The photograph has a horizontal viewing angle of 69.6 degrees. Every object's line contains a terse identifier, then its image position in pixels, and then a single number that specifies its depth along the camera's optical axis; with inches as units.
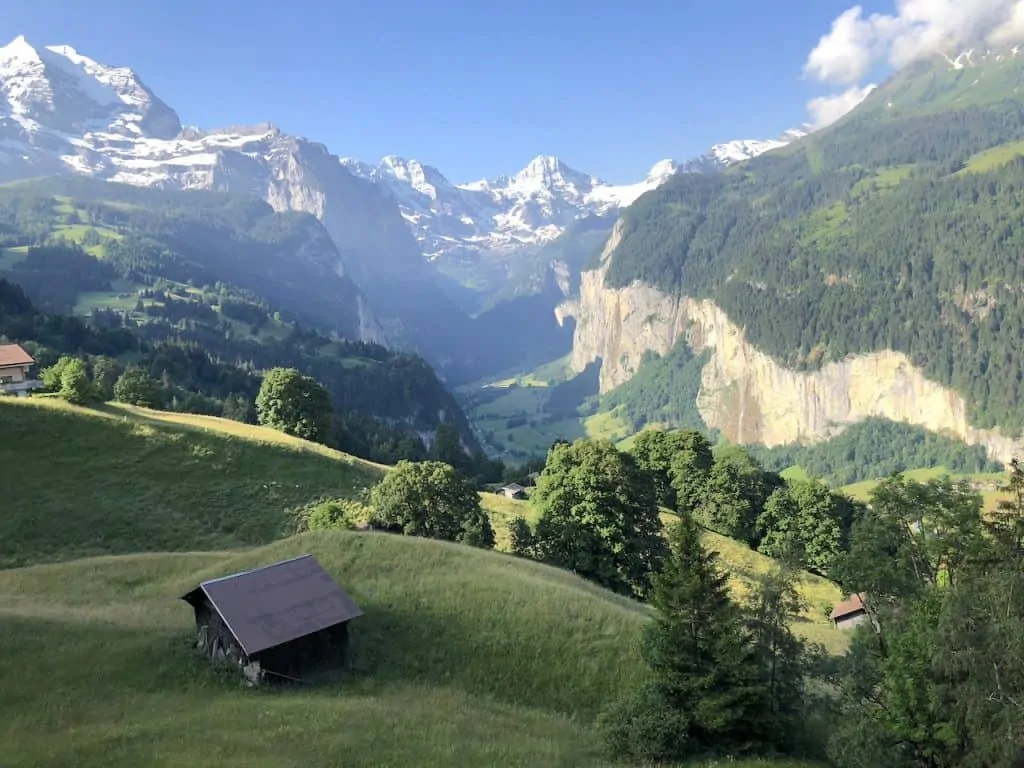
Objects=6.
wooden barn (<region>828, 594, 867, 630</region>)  2834.6
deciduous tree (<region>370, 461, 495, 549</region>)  2490.2
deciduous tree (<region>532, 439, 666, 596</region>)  2513.5
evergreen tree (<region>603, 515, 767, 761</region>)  1070.4
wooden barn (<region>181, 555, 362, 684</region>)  1289.4
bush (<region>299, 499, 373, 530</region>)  2422.5
